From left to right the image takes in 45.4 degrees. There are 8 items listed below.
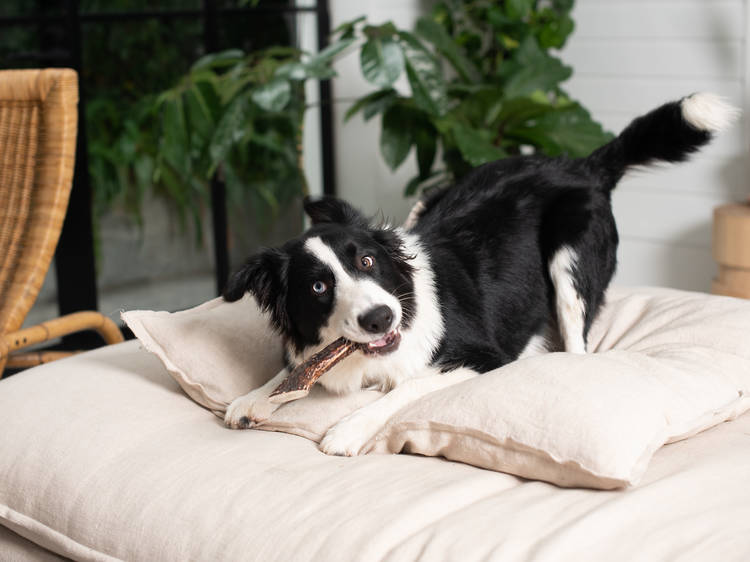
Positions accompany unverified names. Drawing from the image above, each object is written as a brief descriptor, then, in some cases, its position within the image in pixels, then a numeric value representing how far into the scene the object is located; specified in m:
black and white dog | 1.67
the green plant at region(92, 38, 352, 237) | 3.19
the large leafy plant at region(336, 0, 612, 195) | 3.17
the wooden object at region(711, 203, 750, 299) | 3.04
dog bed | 1.24
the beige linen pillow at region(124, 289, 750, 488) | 1.40
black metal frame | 3.23
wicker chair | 2.32
